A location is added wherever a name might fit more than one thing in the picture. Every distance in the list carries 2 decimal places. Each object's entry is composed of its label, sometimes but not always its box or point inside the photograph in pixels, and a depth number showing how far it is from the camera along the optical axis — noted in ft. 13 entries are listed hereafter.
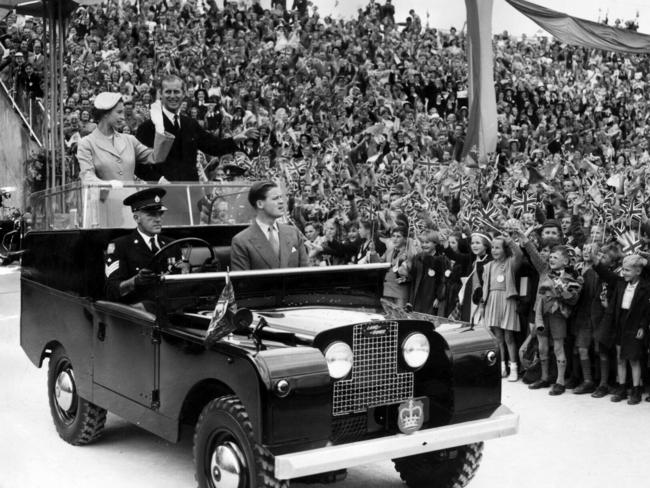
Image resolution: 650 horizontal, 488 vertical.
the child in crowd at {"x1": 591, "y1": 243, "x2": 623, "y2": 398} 24.88
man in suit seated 19.27
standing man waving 25.22
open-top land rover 14.23
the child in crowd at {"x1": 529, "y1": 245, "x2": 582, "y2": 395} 25.94
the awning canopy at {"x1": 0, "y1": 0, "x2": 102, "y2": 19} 31.53
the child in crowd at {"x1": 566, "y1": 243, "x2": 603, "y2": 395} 25.49
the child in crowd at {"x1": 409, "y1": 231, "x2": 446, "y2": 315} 31.71
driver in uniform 19.03
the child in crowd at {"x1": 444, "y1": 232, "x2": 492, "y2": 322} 29.53
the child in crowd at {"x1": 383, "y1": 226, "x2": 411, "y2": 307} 32.45
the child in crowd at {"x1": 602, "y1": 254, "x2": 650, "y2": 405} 23.94
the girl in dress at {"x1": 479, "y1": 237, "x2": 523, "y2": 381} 28.30
